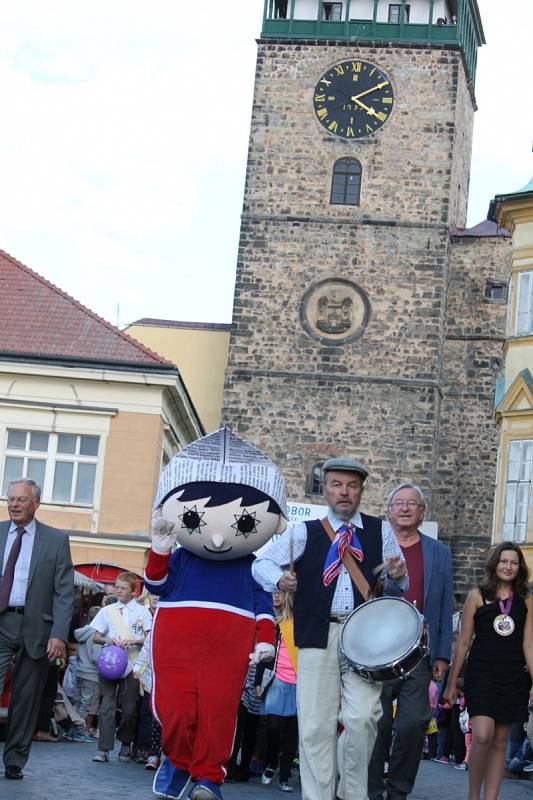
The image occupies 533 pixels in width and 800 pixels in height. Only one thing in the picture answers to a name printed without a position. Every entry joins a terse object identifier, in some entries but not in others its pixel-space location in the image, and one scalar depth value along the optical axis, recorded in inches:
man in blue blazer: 382.0
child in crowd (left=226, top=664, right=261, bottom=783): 537.0
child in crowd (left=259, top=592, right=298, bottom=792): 524.4
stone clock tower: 1646.2
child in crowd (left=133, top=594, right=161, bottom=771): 523.2
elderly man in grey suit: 414.3
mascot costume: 350.3
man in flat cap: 345.7
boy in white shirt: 558.9
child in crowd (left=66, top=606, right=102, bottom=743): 658.2
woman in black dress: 388.5
